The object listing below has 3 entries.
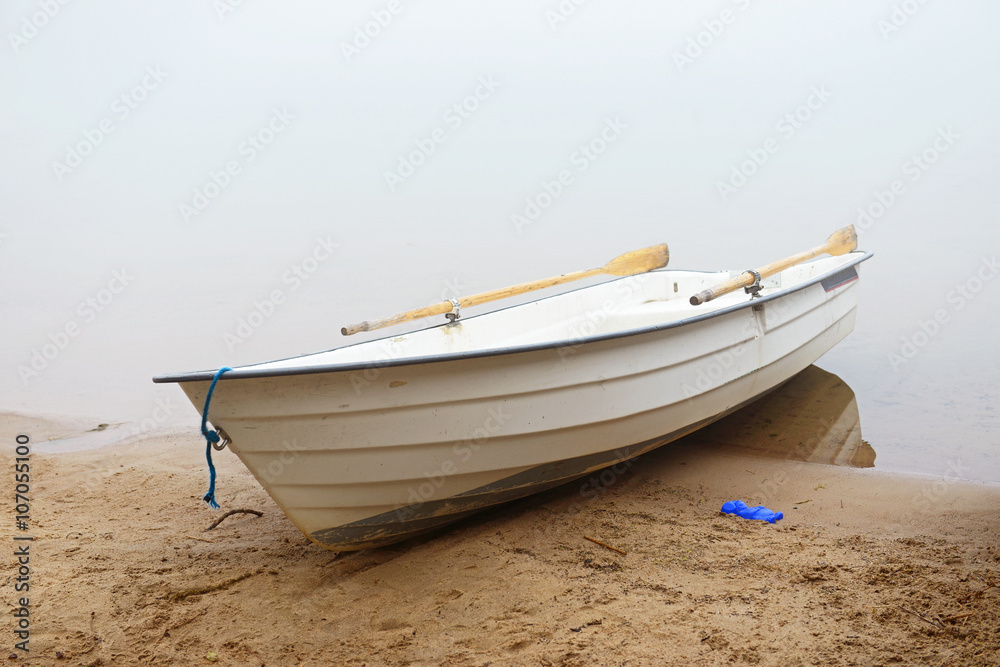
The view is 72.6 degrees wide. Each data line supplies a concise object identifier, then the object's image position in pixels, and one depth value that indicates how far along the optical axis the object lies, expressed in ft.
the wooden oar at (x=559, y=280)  12.33
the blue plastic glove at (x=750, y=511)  10.59
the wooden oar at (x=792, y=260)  12.00
